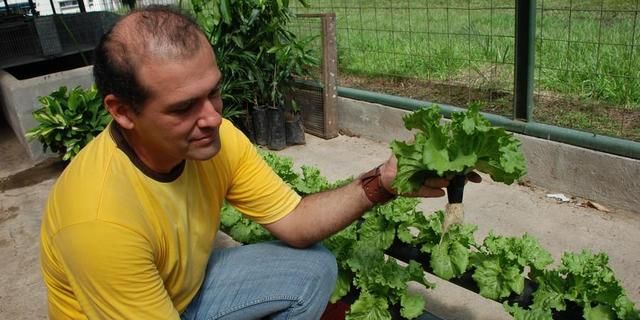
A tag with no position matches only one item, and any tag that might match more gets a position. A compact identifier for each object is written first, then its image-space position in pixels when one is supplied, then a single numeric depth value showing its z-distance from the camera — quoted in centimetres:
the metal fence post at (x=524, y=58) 362
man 150
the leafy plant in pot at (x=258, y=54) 500
